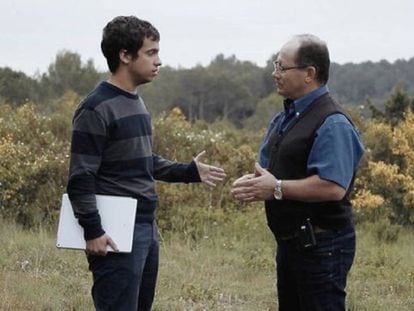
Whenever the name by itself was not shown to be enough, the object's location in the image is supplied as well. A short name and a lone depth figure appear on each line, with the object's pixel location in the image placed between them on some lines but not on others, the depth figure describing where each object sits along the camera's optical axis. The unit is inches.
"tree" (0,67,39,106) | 1677.7
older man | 172.5
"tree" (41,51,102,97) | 2121.0
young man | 167.1
